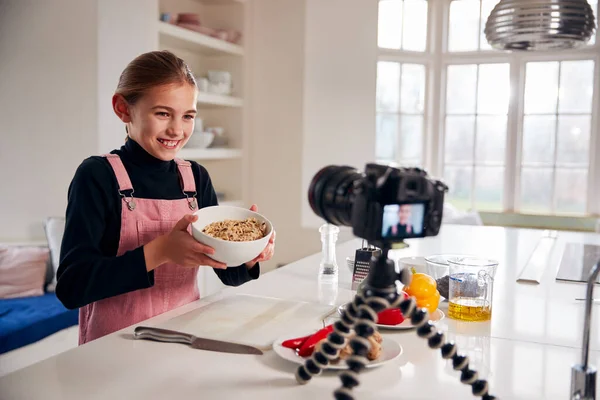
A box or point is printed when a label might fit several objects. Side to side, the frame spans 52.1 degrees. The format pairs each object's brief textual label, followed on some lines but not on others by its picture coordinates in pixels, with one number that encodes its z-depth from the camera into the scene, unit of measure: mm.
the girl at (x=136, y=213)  1281
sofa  2549
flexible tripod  764
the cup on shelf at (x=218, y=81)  4461
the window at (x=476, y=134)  5438
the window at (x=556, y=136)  5191
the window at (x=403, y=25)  5441
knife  1080
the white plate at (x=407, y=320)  1227
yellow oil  1319
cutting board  1129
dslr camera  783
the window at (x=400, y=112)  5453
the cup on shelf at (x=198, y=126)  4241
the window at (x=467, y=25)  5406
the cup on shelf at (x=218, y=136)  4582
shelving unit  4633
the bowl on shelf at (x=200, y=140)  4156
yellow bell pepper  1321
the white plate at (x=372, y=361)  968
